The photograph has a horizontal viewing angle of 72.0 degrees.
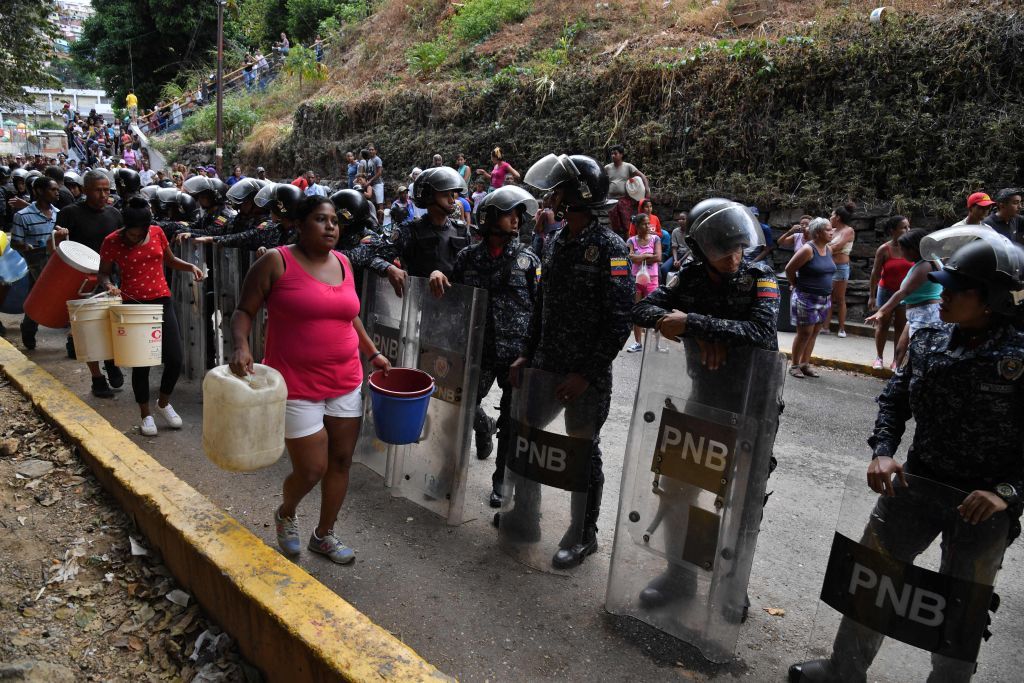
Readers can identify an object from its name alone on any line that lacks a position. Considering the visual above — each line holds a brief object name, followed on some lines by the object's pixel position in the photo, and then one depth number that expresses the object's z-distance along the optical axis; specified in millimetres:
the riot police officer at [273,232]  5594
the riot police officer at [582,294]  3334
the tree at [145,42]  40281
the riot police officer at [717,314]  2697
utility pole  24348
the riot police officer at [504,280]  4105
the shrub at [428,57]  21828
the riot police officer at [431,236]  4531
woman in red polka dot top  5152
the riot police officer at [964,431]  2227
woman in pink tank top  3205
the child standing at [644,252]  9539
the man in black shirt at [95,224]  6238
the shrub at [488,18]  21922
